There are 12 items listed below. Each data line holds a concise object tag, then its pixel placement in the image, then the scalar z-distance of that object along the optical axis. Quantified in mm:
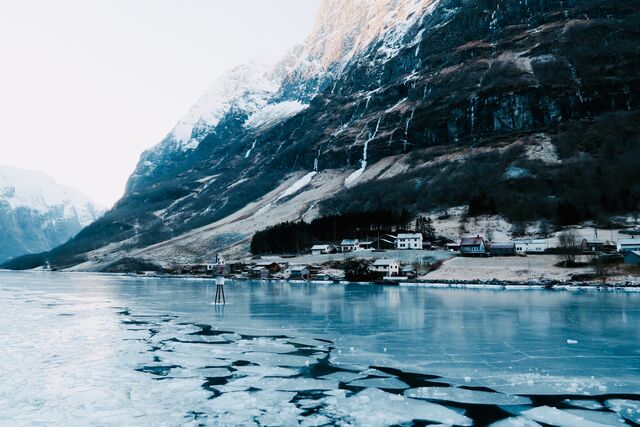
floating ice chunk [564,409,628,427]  14399
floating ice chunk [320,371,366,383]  19812
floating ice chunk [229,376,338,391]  18453
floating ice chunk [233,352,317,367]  22781
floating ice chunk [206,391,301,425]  14766
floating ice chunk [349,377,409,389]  18747
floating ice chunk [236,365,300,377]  20641
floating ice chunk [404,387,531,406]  16630
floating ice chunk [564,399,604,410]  15984
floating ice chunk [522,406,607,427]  14289
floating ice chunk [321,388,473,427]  14703
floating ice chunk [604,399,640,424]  14896
